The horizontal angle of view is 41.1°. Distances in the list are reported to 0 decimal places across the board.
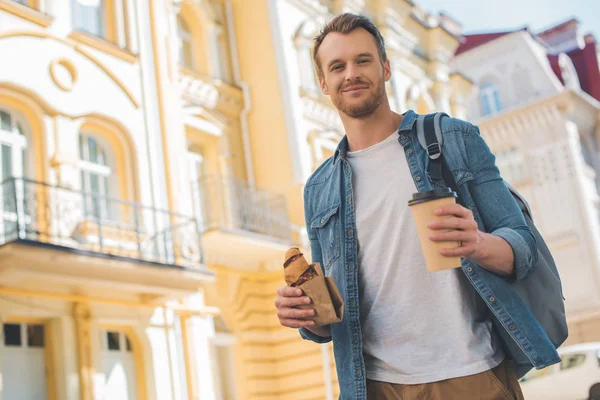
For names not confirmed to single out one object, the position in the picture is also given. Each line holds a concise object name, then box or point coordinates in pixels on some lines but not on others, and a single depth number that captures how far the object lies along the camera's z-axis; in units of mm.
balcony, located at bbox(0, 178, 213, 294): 10070
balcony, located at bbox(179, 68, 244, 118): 15945
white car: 10600
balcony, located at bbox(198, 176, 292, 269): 14648
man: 2395
